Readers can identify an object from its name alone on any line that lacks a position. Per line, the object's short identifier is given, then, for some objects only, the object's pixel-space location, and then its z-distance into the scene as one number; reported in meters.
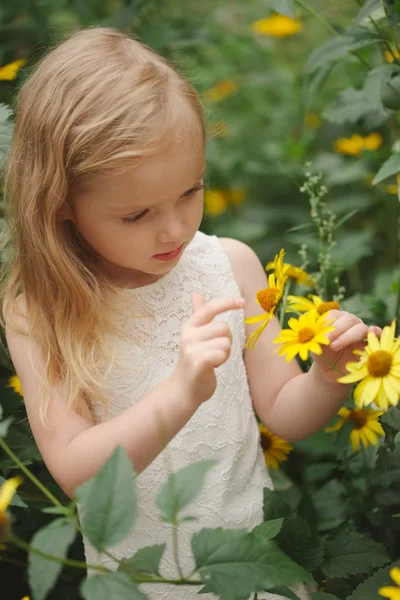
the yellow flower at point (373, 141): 1.88
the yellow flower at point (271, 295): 1.00
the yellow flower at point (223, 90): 2.36
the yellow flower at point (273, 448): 1.22
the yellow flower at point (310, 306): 1.02
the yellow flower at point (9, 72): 1.32
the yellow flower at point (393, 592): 0.86
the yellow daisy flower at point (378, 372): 0.94
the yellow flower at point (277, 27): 2.24
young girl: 1.01
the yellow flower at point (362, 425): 1.18
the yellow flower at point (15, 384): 1.23
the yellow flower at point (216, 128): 1.20
